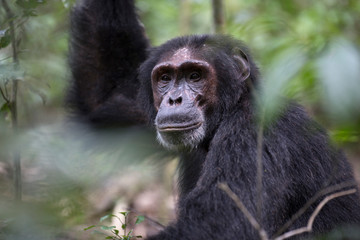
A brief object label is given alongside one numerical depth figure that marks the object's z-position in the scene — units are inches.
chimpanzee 330.3
